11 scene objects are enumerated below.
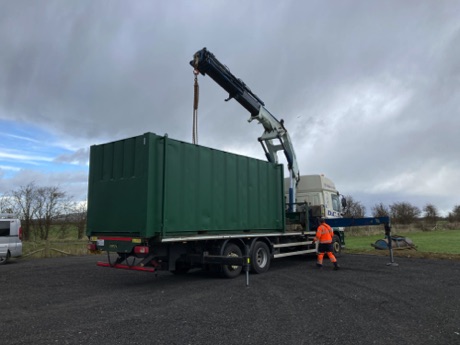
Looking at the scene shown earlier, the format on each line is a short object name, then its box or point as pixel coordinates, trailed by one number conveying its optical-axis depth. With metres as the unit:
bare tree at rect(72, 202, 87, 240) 27.17
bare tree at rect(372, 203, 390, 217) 61.81
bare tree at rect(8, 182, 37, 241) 25.45
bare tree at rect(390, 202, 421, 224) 62.32
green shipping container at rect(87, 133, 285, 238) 8.42
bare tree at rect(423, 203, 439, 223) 66.62
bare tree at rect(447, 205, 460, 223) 71.64
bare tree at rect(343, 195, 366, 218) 58.54
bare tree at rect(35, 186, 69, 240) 25.95
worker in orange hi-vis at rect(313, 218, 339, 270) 12.51
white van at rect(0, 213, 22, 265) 14.53
